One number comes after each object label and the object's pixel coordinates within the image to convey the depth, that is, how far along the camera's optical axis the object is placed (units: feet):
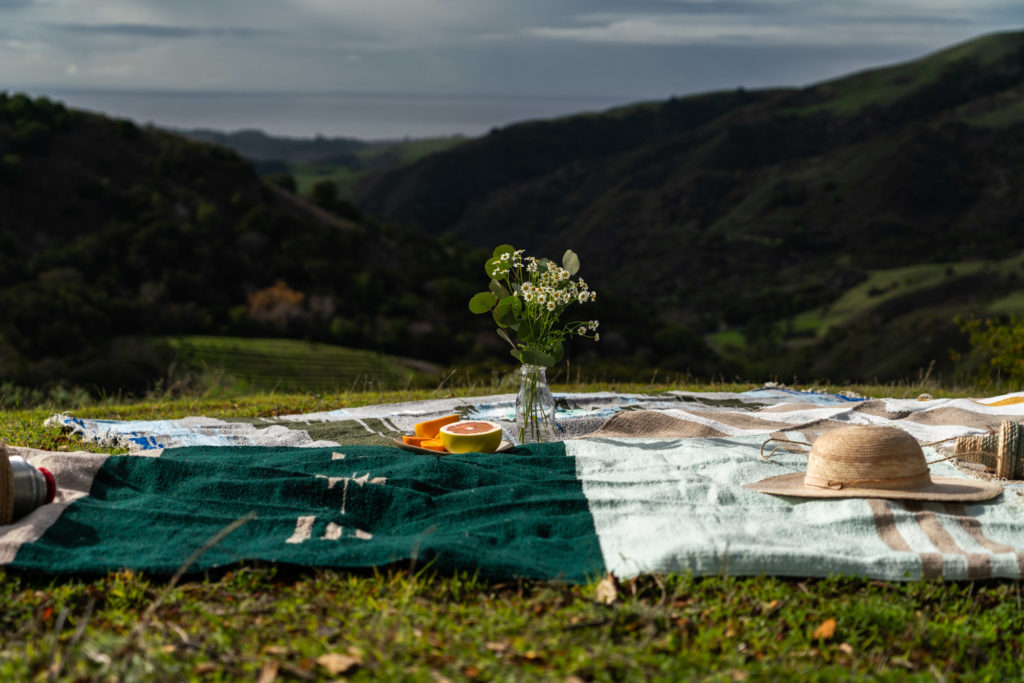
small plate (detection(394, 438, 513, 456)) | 14.41
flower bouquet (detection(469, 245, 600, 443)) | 14.25
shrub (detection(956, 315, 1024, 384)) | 34.37
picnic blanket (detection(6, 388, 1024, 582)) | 9.90
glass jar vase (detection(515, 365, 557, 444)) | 14.93
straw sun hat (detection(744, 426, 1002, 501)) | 11.37
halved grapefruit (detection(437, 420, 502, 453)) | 14.55
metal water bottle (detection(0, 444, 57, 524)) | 10.80
